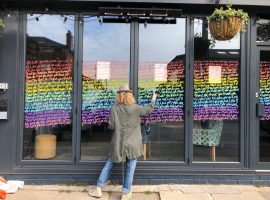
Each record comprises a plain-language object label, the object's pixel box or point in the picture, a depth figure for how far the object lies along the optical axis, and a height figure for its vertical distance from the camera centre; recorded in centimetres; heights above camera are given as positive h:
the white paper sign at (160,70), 371 +58
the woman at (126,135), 316 -53
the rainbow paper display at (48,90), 366 +19
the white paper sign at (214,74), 373 +53
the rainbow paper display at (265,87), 374 +31
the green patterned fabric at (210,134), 376 -59
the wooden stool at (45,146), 369 -84
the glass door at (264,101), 372 +4
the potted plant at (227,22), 308 +125
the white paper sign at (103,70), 369 +57
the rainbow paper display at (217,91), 371 +22
